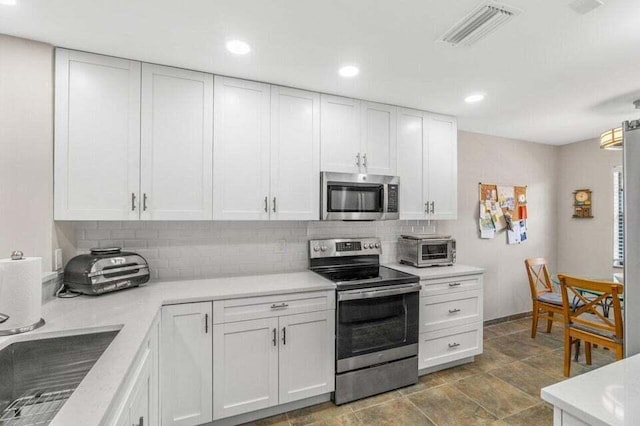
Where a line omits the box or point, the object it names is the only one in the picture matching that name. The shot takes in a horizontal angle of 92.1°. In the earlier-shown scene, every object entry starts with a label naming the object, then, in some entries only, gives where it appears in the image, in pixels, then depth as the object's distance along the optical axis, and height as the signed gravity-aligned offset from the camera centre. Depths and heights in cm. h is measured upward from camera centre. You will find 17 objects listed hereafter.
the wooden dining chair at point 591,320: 248 -93
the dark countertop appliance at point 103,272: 190 -37
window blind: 393 +0
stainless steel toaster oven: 304 -36
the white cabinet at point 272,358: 208 -102
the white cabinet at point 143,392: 109 -75
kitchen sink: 112 -65
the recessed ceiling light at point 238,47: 192 +107
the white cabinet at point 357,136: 270 +72
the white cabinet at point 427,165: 304 +51
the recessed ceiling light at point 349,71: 223 +107
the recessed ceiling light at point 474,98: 276 +107
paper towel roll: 130 -33
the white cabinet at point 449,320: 276 -99
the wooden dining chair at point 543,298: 346 -96
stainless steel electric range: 235 -94
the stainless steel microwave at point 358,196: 266 +16
